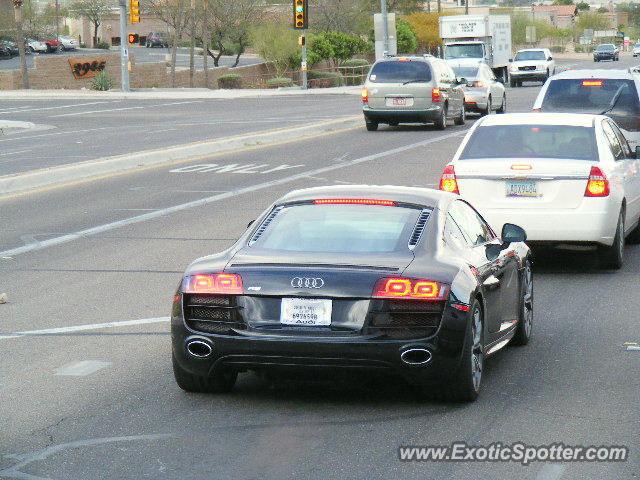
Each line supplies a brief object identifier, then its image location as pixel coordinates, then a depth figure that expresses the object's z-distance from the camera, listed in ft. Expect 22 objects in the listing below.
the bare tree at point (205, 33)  231.71
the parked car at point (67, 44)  363.56
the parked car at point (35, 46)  346.13
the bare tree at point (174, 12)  232.53
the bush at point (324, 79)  247.15
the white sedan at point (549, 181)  41.86
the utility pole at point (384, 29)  216.95
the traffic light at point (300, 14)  187.42
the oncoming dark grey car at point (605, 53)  362.27
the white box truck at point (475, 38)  203.00
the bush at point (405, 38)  300.40
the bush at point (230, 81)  238.89
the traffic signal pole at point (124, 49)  199.01
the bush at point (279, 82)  237.04
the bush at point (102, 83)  219.00
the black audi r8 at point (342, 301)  23.90
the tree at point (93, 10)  395.75
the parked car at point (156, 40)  407.23
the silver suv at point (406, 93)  115.34
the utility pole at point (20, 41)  213.21
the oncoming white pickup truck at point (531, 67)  223.51
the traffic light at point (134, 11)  191.67
